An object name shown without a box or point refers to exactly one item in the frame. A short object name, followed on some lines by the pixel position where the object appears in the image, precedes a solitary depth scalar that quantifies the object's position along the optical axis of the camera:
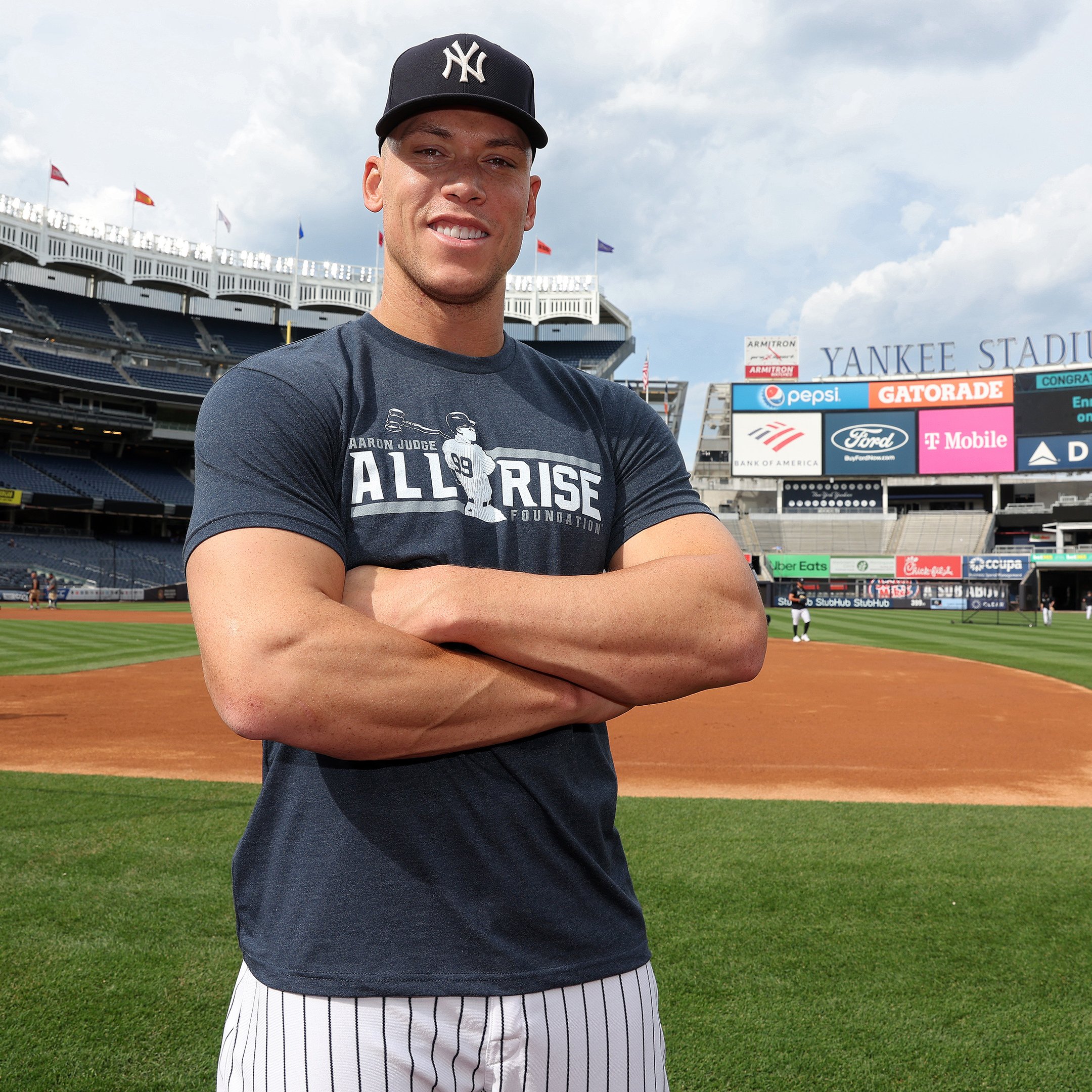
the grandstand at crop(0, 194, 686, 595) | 43.41
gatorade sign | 51.00
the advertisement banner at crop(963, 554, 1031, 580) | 43.34
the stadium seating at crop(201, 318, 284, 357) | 55.50
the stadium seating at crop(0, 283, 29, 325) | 47.50
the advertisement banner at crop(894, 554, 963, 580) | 44.22
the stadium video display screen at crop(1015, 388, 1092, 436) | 49.66
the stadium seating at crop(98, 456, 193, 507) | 48.00
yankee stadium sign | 52.62
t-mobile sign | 50.75
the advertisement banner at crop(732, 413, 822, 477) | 53.81
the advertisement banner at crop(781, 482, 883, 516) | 55.12
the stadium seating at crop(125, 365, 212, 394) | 49.53
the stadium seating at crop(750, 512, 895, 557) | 52.53
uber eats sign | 46.66
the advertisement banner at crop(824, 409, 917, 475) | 52.06
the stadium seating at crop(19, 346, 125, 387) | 45.59
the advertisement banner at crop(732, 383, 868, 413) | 53.19
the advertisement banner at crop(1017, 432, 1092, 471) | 49.47
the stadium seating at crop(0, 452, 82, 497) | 42.09
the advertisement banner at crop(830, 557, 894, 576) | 45.62
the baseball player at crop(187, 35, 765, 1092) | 1.36
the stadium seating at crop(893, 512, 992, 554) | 50.41
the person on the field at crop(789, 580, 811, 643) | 23.88
